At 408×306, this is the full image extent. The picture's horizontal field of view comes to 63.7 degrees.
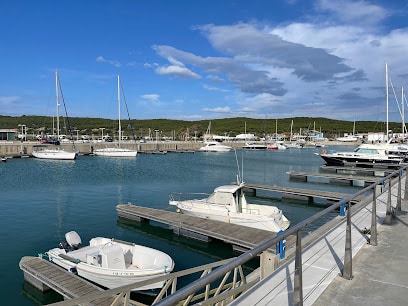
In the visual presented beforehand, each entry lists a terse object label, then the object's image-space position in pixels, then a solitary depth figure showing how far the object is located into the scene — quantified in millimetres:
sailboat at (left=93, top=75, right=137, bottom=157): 72938
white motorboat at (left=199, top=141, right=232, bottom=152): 102375
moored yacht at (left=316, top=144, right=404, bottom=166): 50725
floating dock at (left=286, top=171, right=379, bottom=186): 37534
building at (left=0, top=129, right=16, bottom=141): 95062
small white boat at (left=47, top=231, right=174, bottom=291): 11453
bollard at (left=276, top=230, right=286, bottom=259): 6223
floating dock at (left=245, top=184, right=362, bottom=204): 27920
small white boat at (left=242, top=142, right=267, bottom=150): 118288
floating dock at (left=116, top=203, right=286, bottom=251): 15492
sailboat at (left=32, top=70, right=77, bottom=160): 65438
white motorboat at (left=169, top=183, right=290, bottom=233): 17891
